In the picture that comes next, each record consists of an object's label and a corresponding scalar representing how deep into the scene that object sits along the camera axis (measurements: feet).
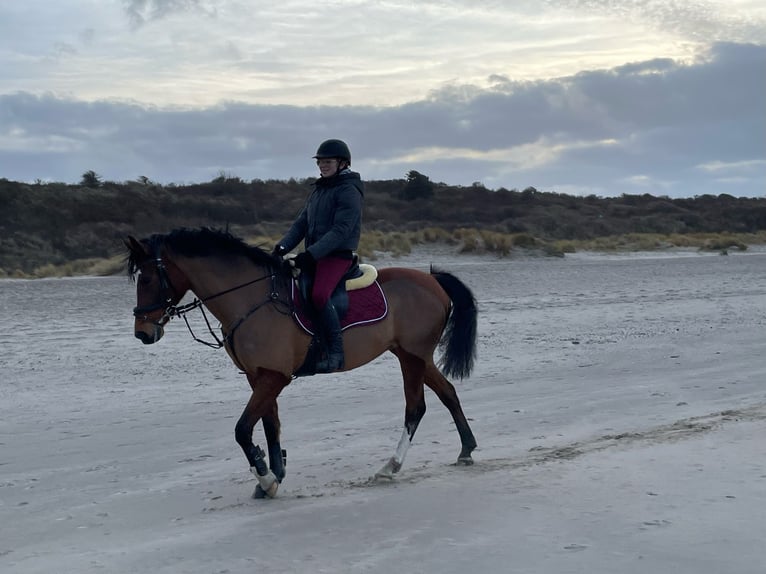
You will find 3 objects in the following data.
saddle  22.67
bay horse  21.61
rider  22.63
